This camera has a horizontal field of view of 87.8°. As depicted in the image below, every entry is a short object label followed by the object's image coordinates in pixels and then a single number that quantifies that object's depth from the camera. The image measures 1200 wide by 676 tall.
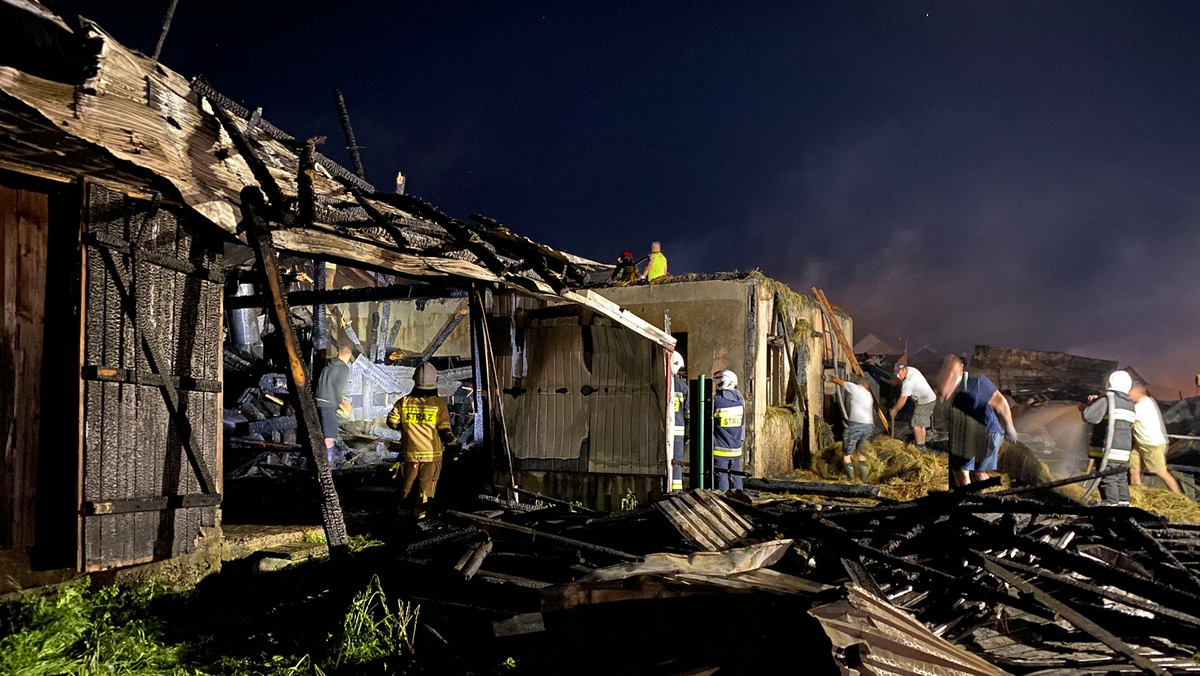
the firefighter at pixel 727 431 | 9.36
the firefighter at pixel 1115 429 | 8.12
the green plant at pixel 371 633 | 4.06
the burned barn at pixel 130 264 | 3.82
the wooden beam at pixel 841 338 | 16.12
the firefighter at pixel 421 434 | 7.73
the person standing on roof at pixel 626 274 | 13.77
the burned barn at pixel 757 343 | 12.24
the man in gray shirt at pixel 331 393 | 10.64
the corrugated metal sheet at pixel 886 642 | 2.56
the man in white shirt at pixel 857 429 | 12.50
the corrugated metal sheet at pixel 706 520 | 4.68
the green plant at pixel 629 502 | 8.46
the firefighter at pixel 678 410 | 8.84
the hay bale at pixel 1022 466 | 11.29
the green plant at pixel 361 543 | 6.19
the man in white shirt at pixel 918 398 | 13.32
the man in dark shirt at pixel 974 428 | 8.13
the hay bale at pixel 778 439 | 12.41
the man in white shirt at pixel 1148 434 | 9.02
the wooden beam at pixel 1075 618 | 3.23
